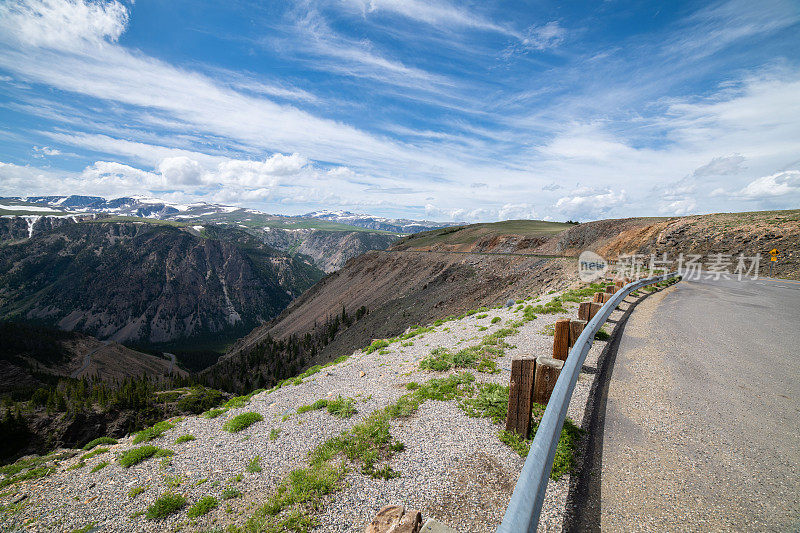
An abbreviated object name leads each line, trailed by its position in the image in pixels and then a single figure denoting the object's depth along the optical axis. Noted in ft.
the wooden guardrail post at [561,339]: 22.75
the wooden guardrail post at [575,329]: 22.82
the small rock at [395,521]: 10.89
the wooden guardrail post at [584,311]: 32.63
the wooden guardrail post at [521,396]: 16.46
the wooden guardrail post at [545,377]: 16.97
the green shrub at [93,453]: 42.92
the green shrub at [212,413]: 43.69
